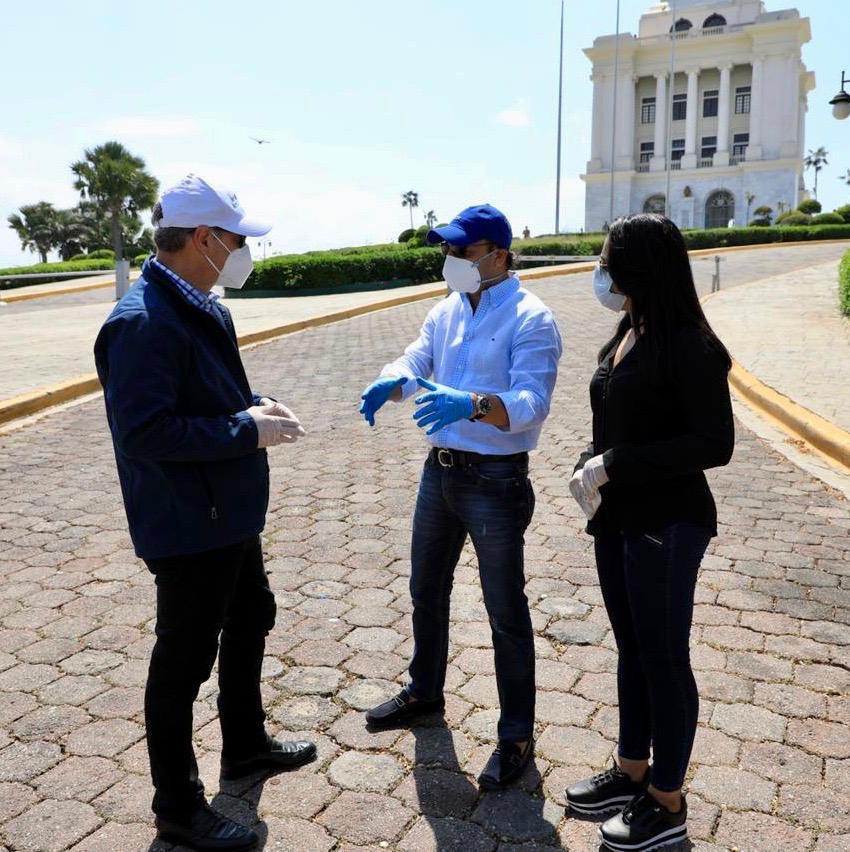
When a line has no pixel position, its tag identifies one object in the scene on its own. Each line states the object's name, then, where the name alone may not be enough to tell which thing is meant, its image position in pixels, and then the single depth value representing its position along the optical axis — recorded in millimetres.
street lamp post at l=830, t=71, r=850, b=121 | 24016
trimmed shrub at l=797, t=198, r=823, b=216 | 52281
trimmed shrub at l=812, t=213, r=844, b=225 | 44375
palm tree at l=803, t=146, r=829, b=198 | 104688
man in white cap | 2465
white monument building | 68625
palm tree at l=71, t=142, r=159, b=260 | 49312
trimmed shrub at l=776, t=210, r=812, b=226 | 44938
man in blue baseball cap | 2949
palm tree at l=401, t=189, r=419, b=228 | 96812
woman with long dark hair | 2455
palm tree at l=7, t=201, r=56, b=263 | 61594
